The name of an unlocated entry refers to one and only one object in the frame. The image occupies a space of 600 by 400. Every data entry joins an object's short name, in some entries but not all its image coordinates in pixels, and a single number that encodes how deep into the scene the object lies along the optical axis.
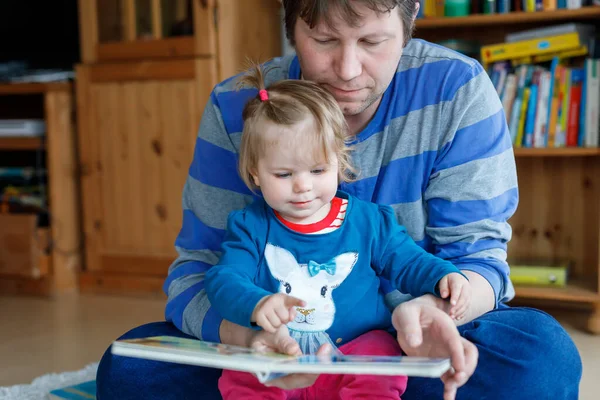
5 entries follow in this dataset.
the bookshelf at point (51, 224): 2.85
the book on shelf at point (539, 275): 2.30
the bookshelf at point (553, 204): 2.45
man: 1.15
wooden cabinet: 2.61
